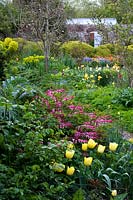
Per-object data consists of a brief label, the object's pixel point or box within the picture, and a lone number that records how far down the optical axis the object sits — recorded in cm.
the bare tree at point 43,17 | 1138
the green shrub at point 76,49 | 1628
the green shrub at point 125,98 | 708
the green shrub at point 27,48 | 1336
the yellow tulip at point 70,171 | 313
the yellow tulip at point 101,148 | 341
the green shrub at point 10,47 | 1115
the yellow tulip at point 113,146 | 349
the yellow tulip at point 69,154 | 319
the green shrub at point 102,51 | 1842
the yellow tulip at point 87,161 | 320
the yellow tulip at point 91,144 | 337
